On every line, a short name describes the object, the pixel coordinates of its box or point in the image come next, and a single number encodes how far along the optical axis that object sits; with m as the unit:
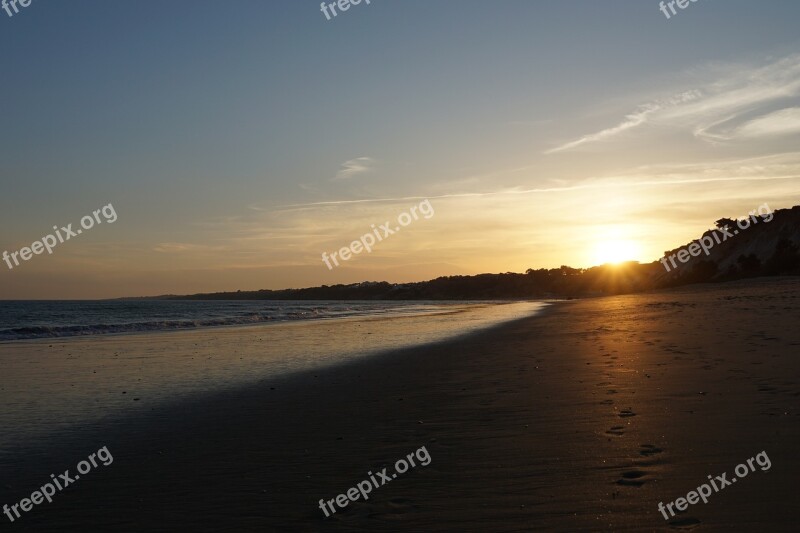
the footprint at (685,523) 4.48
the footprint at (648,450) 6.20
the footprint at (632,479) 5.37
